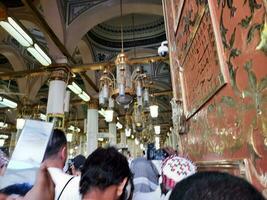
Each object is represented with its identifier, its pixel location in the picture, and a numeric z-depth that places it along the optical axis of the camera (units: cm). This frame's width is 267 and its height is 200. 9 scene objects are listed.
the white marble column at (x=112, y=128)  1353
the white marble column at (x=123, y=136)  1872
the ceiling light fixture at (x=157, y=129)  1500
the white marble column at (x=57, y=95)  688
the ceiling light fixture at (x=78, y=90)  816
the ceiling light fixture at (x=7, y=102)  923
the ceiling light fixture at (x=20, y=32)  494
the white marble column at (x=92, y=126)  979
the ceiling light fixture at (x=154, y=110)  878
